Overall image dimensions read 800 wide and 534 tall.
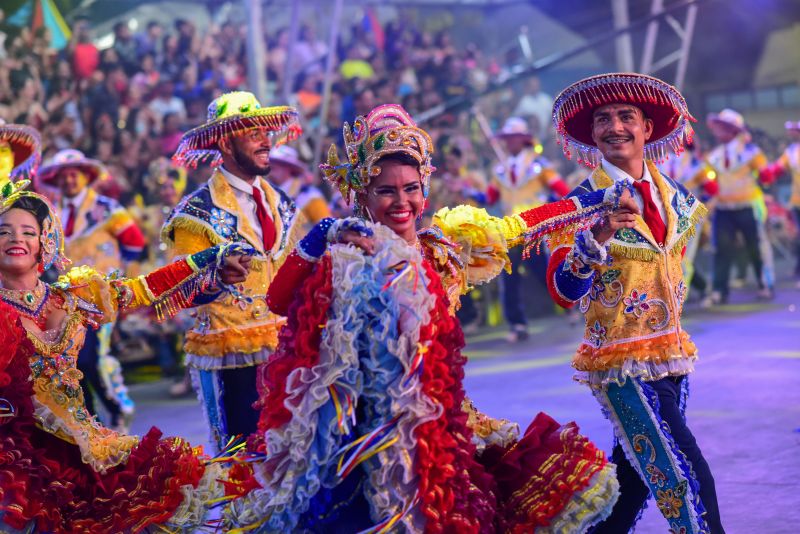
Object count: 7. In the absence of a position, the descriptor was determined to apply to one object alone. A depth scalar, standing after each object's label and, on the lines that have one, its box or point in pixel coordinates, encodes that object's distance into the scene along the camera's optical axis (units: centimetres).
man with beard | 590
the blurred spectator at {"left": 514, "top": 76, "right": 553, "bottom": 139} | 1817
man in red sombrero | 438
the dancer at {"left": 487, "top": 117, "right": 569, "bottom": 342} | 1281
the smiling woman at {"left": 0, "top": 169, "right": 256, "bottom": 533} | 463
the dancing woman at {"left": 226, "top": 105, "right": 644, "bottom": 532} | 365
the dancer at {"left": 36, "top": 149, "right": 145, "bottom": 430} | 948
